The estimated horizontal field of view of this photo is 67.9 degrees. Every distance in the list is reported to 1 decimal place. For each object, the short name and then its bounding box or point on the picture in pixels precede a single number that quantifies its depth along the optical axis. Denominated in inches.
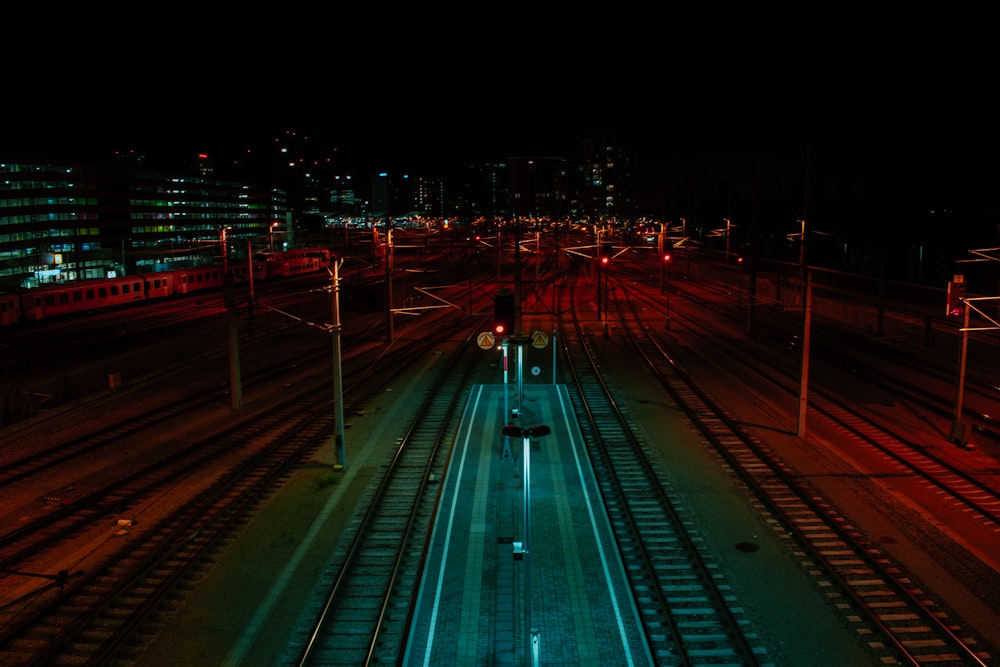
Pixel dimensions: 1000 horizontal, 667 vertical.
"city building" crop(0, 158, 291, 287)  2613.2
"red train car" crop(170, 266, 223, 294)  1847.9
